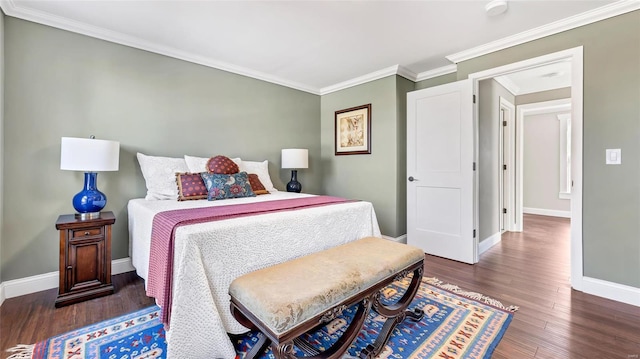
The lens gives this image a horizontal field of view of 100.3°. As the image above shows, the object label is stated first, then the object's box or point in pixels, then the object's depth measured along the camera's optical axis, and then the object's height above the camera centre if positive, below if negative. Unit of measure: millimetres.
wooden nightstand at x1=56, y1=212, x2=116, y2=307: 2020 -624
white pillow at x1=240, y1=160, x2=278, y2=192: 3293 +113
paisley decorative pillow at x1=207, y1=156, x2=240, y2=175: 2828 +144
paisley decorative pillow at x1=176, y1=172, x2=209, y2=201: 2512 -77
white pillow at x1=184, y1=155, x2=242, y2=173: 2826 +162
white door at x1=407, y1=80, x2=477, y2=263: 2975 +93
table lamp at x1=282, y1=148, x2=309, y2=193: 3730 +255
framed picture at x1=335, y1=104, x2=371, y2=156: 3914 +742
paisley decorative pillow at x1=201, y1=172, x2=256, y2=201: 2557 -69
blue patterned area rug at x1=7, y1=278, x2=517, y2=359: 1494 -971
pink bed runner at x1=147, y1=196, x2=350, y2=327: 1373 -297
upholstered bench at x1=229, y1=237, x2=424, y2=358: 1134 -554
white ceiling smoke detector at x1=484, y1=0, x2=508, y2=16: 2096 +1382
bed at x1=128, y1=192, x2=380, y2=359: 1329 -458
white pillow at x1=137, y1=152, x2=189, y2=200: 2555 +28
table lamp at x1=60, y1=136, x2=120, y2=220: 2008 +126
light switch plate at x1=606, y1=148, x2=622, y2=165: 2158 +186
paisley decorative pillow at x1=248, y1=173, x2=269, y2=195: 3031 -70
